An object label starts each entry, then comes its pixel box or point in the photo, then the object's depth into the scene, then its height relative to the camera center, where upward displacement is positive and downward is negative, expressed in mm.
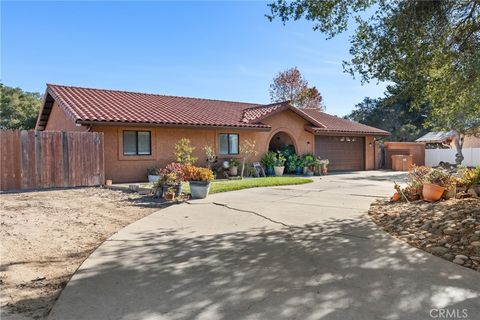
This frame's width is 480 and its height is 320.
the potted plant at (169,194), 10562 -1022
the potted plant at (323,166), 21484 -585
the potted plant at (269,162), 20469 -264
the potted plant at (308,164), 21281 -439
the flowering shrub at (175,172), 10969 -401
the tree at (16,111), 31641 +4711
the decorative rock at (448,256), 4796 -1374
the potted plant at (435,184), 8422 -714
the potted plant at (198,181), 10812 -670
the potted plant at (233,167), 18625 -468
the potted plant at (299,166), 21648 -557
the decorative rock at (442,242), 5351 -1311
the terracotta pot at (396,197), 9421 -1101
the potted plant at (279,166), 20359 -506
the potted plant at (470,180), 8656 -661
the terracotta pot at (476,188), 8562 -827
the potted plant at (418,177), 9008 -572
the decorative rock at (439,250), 5005 -1355
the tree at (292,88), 41812 +8004
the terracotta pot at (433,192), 8414 -883
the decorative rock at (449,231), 5691 -1220
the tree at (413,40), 7314 +2440
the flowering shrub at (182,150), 14891 +418
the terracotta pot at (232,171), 18688 -674
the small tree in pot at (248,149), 19609 +469
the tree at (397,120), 43609 +4519
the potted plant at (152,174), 15789 -651
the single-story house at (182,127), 15719 +1597
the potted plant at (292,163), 21641 -367
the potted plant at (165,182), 10852 -692
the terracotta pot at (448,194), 8598 -954
